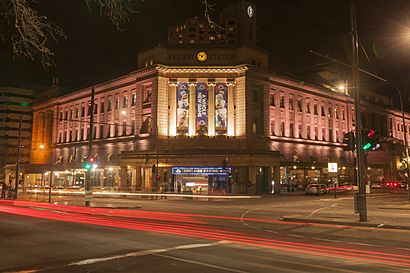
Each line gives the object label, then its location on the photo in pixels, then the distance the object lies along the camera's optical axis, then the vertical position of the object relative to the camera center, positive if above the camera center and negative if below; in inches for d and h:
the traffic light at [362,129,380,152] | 673.0 +70.8
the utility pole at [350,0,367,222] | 650.2 +84.4
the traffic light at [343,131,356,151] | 707.4 +70.9
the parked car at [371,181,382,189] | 2584.6 -27.1
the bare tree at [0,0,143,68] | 250.1 +107.0
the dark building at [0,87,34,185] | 3998.5 +620.8
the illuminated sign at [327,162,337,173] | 1210.5 +44.5
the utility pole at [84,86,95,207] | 1107.1 -32.0
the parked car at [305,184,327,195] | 1876.2 -44.8
